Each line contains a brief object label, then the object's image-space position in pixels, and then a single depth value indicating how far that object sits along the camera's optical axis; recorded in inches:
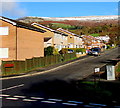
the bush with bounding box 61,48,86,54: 1716.5
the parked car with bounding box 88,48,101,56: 1814.2
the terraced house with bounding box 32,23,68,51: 1662.2
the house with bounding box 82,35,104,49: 2731.5
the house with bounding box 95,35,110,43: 3884.8
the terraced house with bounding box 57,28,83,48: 2252.7
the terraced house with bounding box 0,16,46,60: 1000.9
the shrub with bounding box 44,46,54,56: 1429.6
